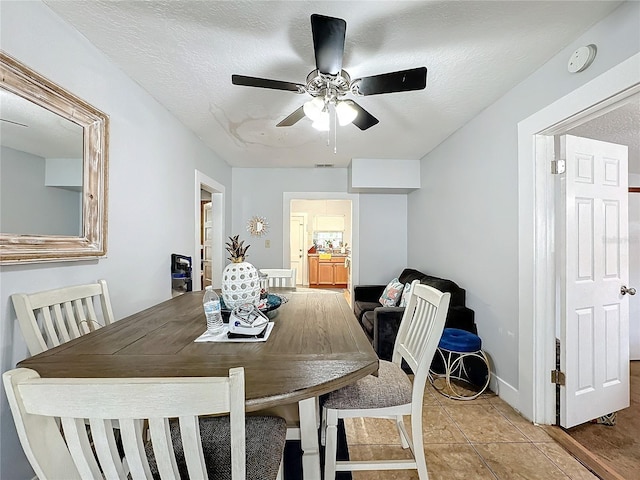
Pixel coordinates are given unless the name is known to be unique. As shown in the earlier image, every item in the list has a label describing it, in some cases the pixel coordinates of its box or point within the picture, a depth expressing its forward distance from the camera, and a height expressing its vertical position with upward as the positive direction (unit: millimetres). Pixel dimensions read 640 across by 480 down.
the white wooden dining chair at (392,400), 1337 -709
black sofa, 2721 -711
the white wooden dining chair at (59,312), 1229 -342
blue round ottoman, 2355 -1019
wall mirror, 1263 +332
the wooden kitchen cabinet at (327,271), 8398 -835
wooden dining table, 916 -412
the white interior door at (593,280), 1894 -245
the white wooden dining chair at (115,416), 593 -355
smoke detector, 1549 +958
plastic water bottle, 1350 -338
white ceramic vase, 1498 -220
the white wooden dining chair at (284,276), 3006 -348
